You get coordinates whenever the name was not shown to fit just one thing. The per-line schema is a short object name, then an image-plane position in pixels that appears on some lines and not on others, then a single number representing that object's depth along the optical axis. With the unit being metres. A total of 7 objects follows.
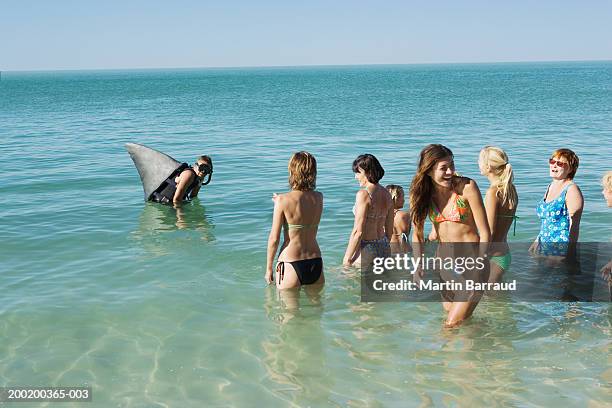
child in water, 8.55
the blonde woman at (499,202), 6.30
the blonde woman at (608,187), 6.09
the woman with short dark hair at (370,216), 7.32
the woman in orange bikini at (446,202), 5.68
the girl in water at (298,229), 6.57
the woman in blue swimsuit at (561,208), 6.82
